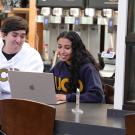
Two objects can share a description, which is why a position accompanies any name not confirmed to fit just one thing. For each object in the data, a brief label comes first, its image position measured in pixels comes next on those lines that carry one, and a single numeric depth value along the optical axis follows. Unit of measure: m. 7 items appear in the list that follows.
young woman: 3.89
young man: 4.30
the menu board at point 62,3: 5.86
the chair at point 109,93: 4.19
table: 2.70
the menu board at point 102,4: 5.70
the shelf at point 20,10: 6.28
